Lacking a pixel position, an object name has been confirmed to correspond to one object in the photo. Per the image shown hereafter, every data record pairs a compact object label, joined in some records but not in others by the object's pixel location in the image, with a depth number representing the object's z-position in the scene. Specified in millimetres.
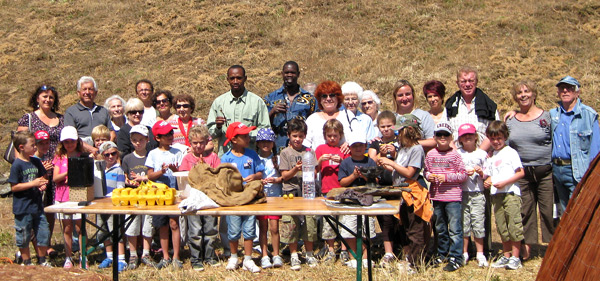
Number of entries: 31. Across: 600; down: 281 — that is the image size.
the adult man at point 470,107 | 6383
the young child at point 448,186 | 5844
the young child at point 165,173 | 6125
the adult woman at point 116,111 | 7324
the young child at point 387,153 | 5973
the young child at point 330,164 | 6199
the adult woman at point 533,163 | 6207
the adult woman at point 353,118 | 6586
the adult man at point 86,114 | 6977
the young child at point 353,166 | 5871
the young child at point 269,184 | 6141
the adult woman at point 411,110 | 6316
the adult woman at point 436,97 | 6520
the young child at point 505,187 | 5922
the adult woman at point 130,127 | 6863
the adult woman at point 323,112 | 6613
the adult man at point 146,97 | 7562
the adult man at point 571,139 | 6000
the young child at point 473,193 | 6000
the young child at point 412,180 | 5773
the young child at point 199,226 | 6016
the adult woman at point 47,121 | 6609
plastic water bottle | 5508
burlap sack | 4836
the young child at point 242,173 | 6027
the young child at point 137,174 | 6270
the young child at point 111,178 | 6211
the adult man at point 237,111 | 6965
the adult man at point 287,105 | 7137
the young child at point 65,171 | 6074
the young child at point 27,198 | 5965
